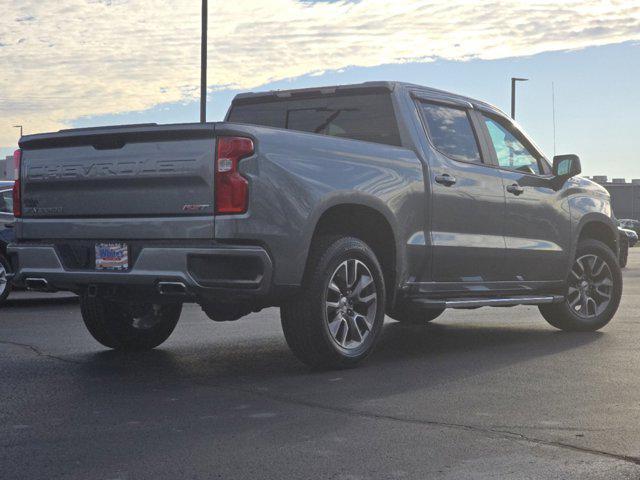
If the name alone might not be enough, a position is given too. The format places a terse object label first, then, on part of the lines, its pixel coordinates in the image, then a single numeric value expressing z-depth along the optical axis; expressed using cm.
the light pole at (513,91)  4594
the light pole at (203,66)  2447
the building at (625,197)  11038
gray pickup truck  653
